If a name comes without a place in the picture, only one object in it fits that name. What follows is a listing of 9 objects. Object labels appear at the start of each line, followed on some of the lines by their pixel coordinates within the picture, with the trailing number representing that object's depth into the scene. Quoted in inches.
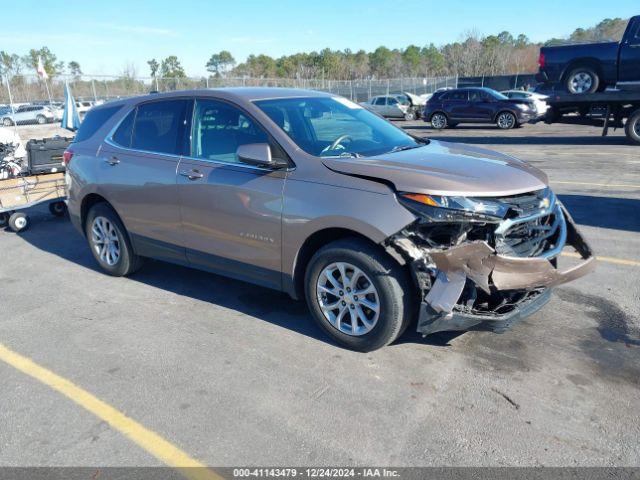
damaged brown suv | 139.2
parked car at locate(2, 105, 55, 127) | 1206.9
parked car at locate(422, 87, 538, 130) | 867.4
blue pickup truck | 533.6
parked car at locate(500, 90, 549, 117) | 887.1
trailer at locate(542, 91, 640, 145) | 548.7
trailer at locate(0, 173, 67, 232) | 310.9
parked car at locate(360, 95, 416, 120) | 1164.5
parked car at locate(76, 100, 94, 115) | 1112.5
